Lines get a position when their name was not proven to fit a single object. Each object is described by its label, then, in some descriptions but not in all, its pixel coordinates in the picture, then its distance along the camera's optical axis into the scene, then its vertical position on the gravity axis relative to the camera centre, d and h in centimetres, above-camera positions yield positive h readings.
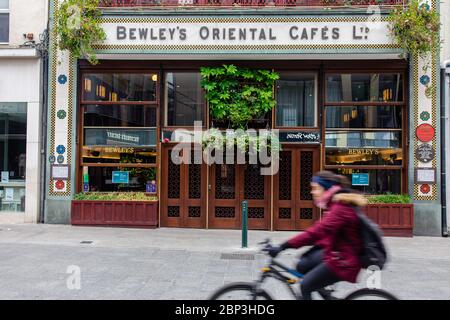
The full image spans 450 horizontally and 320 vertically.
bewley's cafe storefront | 1248 +142
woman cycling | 450 -72
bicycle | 448 -117
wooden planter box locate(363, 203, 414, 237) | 1238 -131
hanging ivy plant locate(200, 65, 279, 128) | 1271 +191
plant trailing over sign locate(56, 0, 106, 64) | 1233 +352
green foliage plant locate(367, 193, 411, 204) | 1245 -84
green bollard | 999 -108
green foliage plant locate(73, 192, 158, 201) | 1311 -83
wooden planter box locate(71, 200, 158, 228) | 1298 -128
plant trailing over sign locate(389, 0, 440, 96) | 1167 +336
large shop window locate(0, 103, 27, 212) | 1349 +30
